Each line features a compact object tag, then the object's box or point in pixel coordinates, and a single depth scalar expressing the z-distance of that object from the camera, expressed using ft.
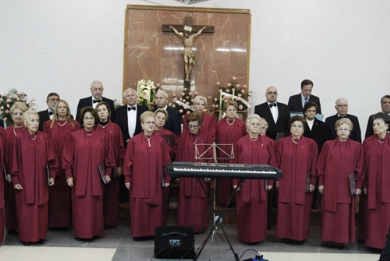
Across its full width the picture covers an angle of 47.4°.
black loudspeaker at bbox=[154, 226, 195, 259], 16.02
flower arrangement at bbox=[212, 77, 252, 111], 30.94
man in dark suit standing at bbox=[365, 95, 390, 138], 21.95
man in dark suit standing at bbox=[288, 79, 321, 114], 23.62
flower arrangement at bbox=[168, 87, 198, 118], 30.05
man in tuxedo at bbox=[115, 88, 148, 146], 22.05
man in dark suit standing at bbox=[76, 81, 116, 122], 22.35
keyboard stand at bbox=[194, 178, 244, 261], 15.82
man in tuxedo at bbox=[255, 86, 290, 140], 23.35
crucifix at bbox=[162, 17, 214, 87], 32.53
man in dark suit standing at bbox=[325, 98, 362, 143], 22.53
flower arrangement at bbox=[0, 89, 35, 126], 25.44
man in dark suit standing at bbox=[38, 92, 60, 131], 22.80
